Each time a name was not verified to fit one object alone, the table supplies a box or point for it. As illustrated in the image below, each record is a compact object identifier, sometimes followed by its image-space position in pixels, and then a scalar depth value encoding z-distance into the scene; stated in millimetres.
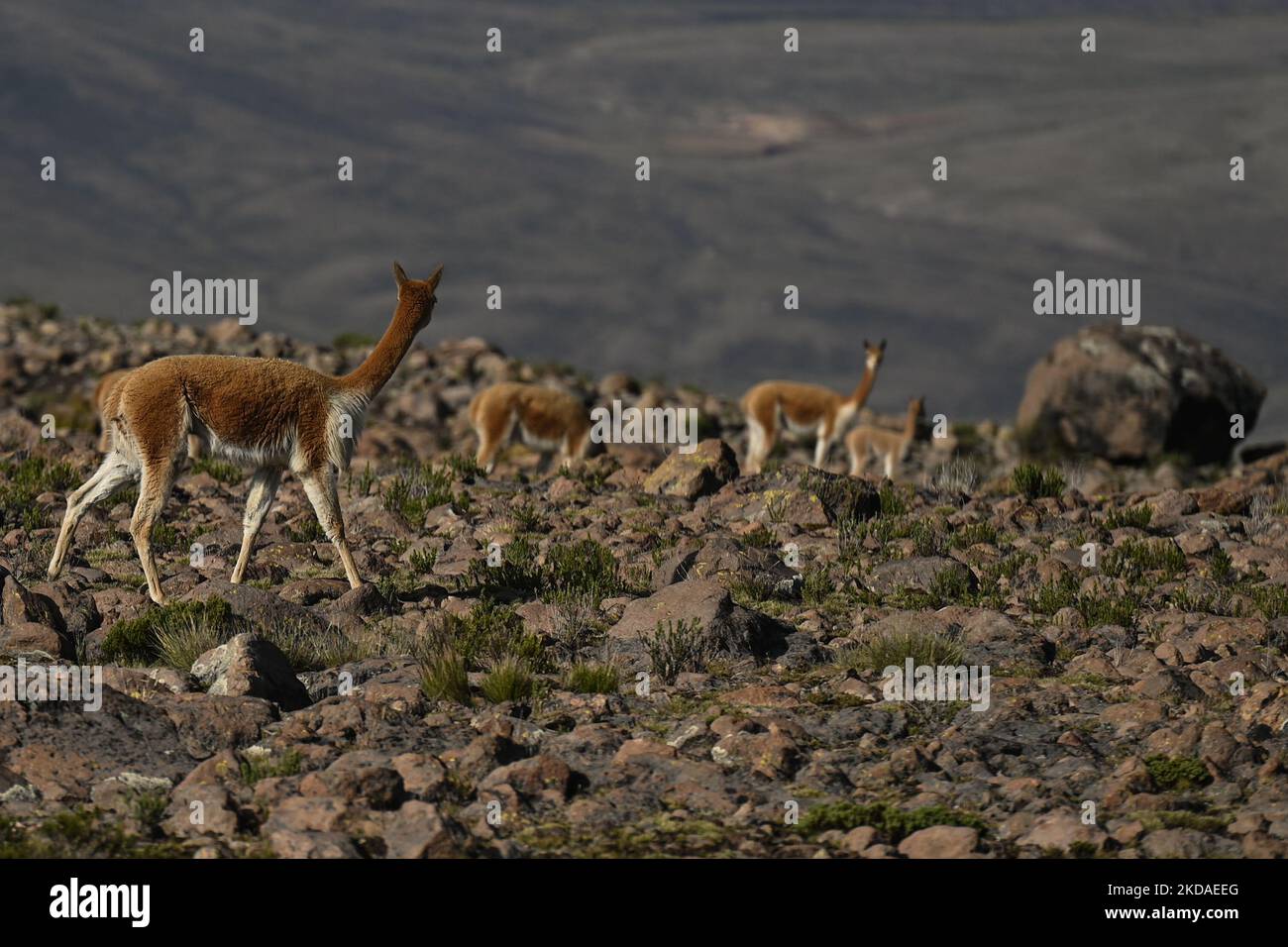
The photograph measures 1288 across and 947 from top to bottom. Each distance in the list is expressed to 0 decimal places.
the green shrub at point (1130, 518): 14711
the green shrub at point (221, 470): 15938
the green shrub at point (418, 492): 14594
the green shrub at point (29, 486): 13664
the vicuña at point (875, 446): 26844
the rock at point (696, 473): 15373
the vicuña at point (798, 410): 25469
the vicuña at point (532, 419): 20766
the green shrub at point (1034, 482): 16125
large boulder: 31344
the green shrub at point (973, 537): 13758
